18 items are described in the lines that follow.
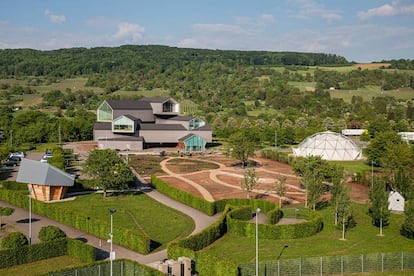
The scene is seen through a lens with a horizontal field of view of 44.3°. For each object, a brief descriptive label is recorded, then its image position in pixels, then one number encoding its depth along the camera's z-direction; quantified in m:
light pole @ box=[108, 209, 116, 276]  31.17
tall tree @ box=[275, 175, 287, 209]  55.09
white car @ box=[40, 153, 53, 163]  81.46
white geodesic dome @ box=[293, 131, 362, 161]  92.31
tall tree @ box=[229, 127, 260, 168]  79.44
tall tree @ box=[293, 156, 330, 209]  52.62
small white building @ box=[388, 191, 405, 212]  53.25
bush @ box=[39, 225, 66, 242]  39.11
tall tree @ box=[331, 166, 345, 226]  46.06
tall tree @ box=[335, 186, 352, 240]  44.25
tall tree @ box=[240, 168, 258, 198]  57.18
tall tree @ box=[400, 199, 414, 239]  42.38
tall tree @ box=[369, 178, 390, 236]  45.34
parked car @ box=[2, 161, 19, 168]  80.06
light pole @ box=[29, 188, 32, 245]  41.52
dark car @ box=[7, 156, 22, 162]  83.88
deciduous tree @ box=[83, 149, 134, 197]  57.34
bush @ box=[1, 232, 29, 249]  37.34
